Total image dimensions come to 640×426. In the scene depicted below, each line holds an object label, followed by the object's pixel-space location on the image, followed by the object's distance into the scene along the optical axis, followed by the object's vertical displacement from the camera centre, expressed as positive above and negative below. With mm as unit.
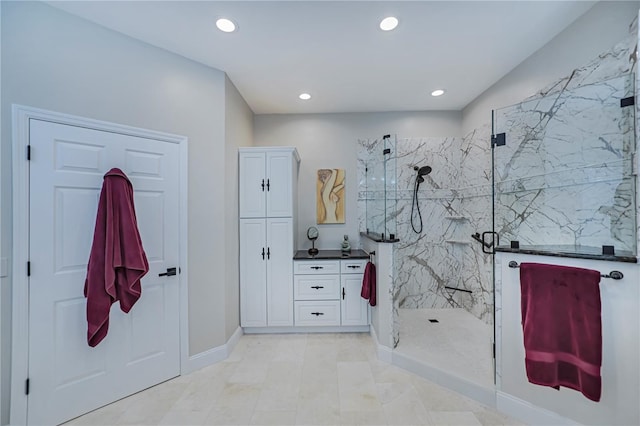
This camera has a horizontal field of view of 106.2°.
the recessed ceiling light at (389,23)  1823 +1469
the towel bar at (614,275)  1309 -347
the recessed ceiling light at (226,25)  1838 +1473
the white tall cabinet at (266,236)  2859 -272
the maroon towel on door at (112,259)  1694 -328
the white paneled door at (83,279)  1633 -480
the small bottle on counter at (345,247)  3125 -445
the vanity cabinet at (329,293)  2857 -954
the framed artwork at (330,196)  3473 +247
